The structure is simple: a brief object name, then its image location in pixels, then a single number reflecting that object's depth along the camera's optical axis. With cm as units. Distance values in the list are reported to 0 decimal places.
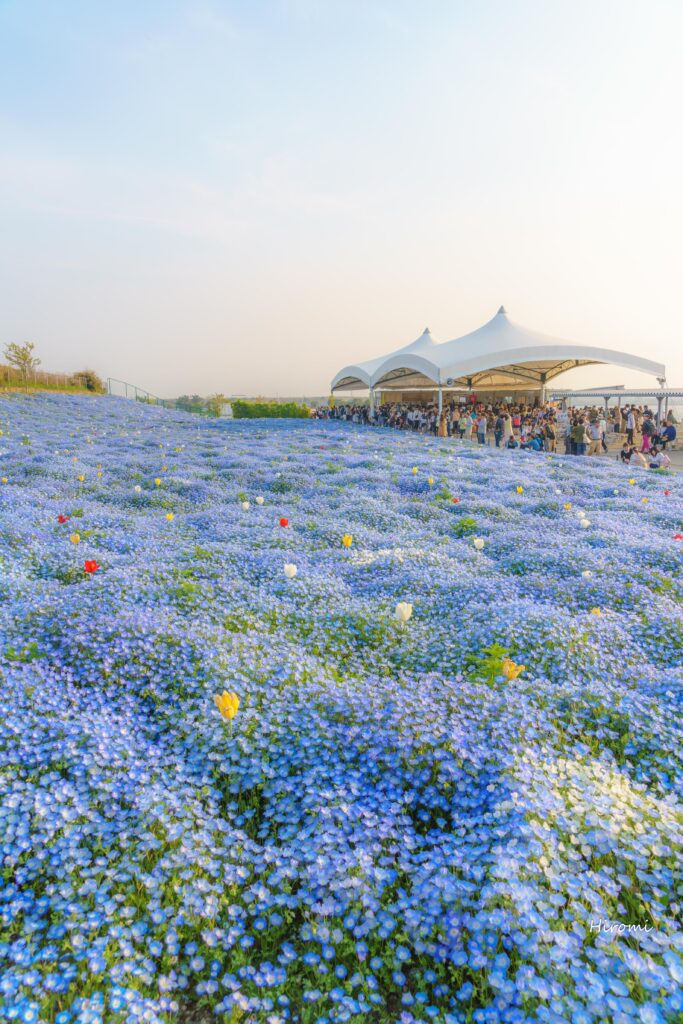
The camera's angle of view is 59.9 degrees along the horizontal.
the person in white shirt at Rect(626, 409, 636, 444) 2375
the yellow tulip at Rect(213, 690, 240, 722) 318
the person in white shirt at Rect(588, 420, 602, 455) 2273
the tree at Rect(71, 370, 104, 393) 5041
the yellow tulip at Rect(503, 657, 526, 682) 363
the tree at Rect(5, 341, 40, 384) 3825
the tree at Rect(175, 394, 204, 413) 4562
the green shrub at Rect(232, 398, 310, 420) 3879
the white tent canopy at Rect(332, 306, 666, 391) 2844
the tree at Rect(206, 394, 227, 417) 4238
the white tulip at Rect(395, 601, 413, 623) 457
